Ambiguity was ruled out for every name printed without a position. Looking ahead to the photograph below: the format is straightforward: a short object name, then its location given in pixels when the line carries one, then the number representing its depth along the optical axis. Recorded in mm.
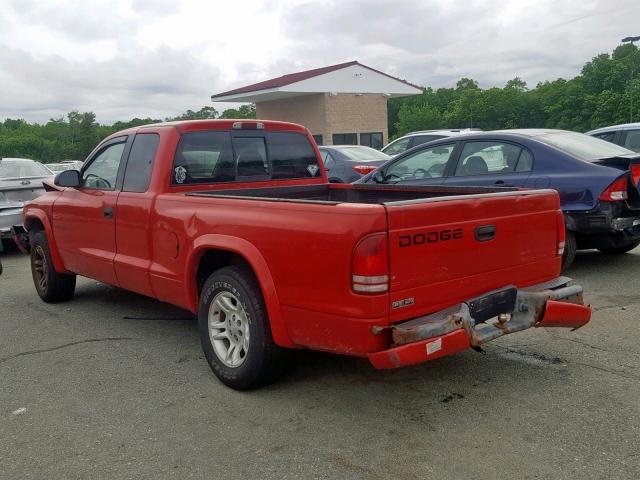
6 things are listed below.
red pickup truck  3340
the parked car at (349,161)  12852
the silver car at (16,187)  10164
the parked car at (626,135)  10195
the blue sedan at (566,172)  6461
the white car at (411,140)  14674
